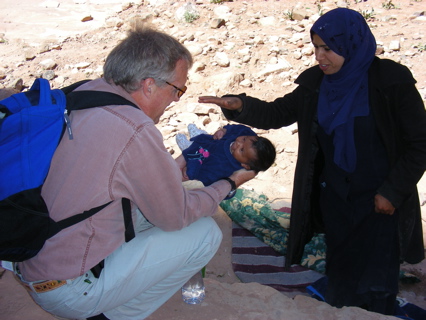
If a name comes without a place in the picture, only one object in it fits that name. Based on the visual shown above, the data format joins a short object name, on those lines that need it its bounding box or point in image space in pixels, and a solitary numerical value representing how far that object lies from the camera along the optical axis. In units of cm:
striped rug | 356
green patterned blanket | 370
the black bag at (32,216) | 164
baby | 299
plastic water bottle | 258
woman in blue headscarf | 236
